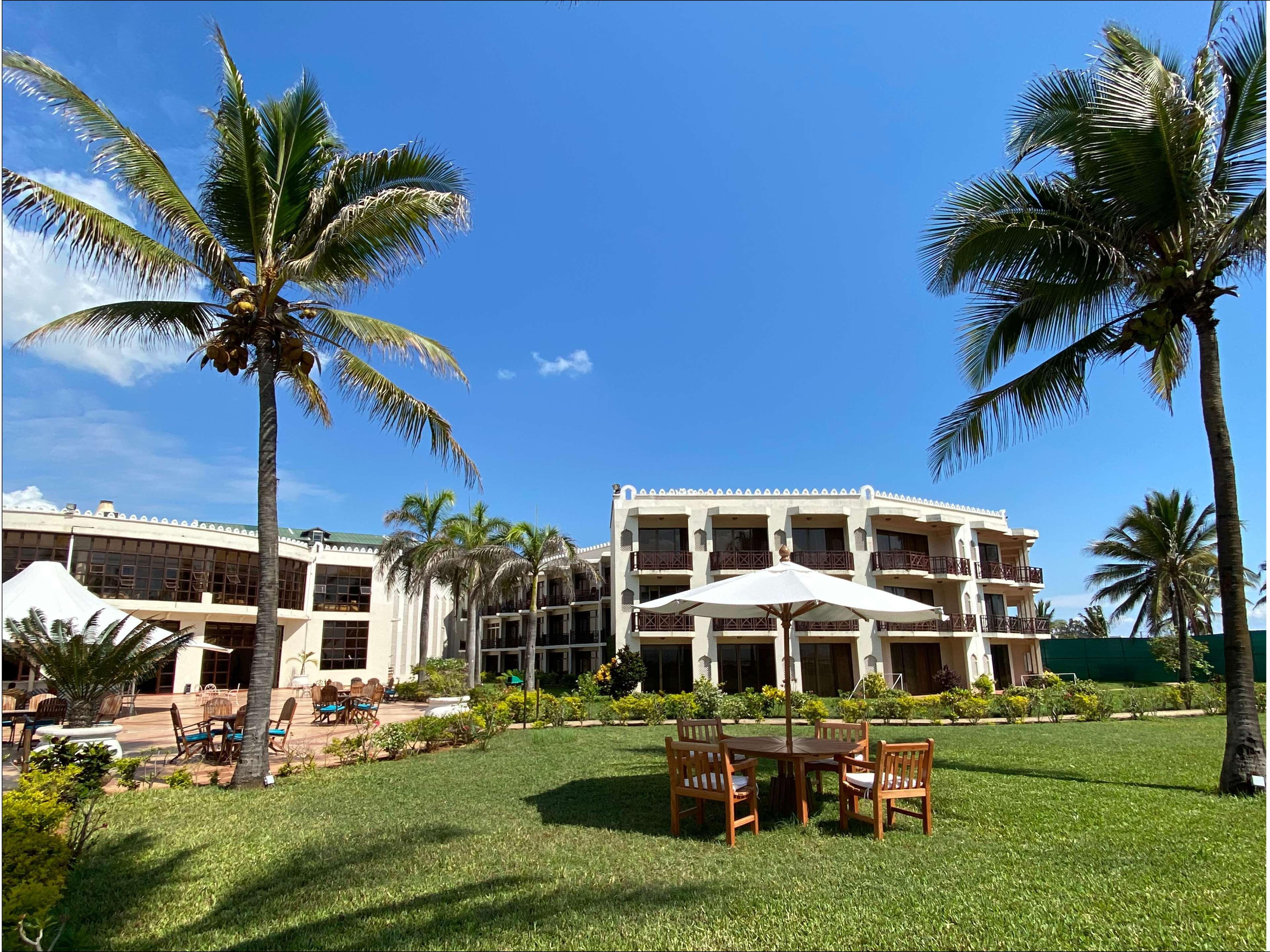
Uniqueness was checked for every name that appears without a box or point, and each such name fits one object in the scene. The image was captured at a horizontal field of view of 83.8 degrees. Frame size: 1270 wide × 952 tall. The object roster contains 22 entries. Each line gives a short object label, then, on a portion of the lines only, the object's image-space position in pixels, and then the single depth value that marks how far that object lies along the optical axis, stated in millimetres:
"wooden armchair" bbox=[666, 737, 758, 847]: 6094
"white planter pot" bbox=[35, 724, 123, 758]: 8859
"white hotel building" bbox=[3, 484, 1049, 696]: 27578
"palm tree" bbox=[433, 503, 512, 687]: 26734
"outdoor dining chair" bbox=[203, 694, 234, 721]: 13273
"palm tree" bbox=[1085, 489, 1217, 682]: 32938
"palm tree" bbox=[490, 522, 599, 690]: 27641
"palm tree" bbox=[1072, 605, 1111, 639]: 60969
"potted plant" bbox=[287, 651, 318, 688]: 33188
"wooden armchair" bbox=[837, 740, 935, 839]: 6129
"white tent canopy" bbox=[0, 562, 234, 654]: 11945
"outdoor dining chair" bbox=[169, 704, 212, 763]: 11211
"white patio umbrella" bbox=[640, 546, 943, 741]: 6770
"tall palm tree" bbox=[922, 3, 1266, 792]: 7848
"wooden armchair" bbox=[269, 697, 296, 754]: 11914
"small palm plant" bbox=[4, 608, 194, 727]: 9578
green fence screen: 34844
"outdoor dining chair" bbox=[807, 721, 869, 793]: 7297
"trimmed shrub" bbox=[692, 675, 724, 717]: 17203
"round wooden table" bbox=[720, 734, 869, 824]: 6695
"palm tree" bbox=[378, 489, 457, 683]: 29188
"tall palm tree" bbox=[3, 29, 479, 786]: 8586
